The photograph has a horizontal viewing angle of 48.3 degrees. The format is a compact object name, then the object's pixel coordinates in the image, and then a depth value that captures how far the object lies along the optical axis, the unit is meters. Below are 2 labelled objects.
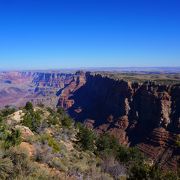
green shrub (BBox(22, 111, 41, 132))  19.97
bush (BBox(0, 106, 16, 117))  28.62
